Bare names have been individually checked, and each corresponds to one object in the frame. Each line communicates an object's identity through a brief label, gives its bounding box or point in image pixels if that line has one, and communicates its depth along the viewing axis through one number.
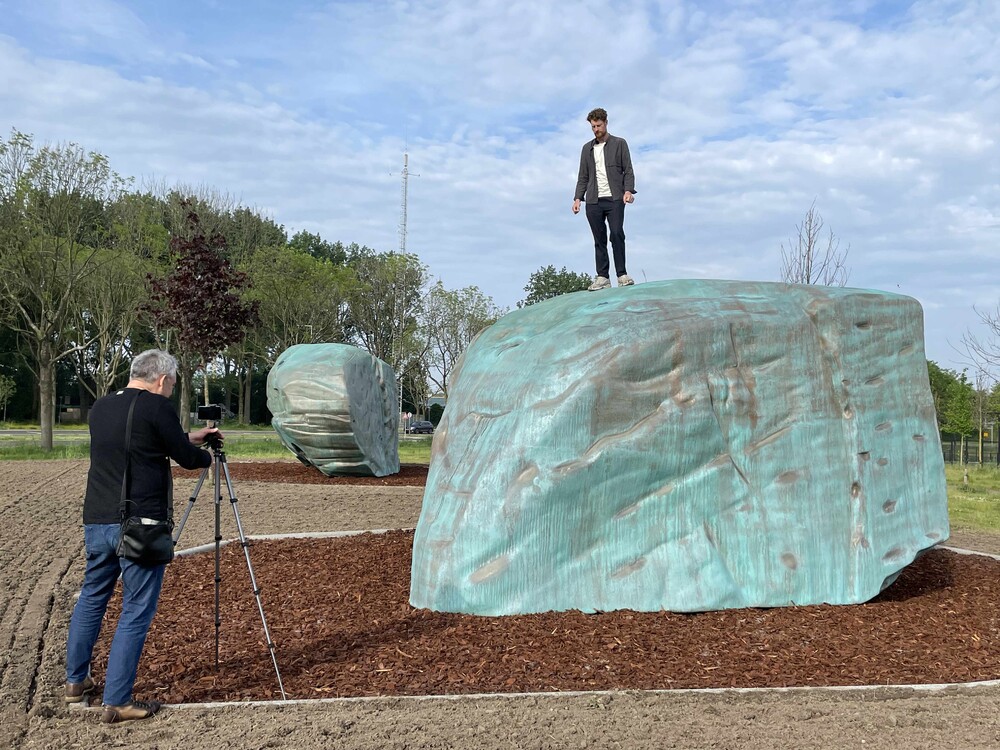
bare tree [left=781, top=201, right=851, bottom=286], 18.31
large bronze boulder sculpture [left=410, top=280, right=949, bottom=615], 6.17
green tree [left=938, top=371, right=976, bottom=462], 31.31
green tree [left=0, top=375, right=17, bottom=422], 40.31
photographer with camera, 4.54
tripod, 5.18
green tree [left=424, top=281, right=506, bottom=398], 41.81
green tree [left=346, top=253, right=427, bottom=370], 41.56
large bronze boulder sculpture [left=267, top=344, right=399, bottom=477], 15.67
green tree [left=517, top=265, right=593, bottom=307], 60.25
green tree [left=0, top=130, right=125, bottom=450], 23.59
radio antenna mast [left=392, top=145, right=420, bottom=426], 40.38
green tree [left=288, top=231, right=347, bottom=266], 54.86
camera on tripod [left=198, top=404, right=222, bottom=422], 5.51
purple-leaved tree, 16.80
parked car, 48.81
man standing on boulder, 8.51
